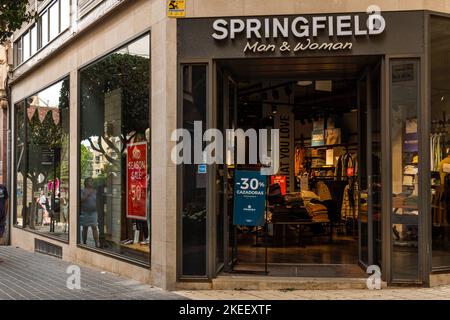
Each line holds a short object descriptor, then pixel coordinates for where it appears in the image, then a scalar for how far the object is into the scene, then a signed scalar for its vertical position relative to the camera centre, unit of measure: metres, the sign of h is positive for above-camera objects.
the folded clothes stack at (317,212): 12.35 -0.97
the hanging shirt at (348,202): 13.70 -0.85
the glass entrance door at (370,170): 8.67 -0.03
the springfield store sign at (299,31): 8.32 +2.09
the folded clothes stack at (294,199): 12.40 -0.69
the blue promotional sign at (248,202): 9.06 -0.54
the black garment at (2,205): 12.73 -0.80
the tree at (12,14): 11.42 +3.26
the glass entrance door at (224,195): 8.89 -0.43
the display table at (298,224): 11.59 -1.19
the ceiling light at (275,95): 14.34 +1.98
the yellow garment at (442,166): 8.69 +0.02
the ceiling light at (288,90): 13.62 +1.98
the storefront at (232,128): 8.30 +0.63
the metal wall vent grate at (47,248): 12.87 -1.91
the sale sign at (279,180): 16.12 -0.33
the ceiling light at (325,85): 11.79 +1.82
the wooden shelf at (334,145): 15.91 +0.67
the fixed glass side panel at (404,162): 8.27 +0.09
